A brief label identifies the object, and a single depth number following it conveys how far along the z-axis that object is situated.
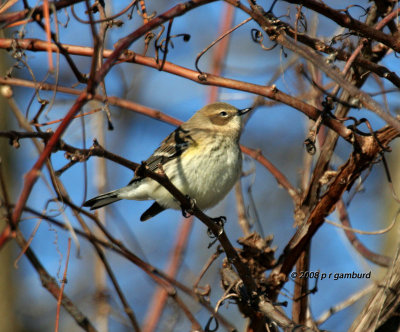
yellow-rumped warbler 8.41
